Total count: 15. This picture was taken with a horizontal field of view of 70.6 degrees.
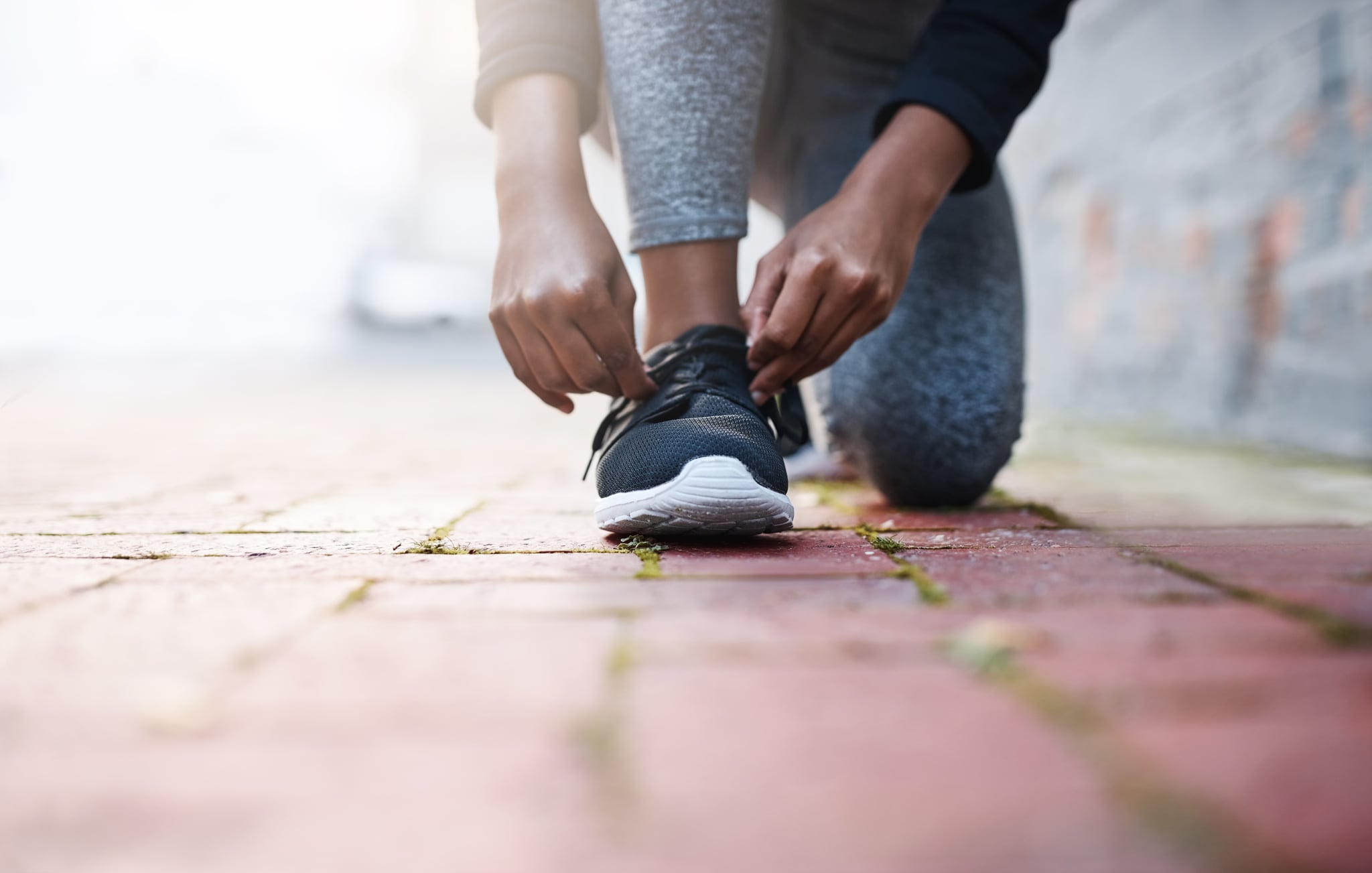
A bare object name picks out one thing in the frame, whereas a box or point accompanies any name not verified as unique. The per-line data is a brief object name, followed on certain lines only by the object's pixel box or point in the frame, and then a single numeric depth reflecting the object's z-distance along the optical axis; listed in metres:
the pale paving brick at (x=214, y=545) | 1.17
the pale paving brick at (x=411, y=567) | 1.00
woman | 1.16
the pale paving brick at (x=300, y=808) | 0.47
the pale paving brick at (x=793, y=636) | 0.71
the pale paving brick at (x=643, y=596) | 0.86
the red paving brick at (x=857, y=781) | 0.46
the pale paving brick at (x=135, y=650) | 0.63
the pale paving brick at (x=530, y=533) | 1.18
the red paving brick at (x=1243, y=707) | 0.48
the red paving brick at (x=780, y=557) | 1.01
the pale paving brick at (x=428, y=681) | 0.61
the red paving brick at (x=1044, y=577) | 0.87
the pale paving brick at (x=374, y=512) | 1.39
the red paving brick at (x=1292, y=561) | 0.85
